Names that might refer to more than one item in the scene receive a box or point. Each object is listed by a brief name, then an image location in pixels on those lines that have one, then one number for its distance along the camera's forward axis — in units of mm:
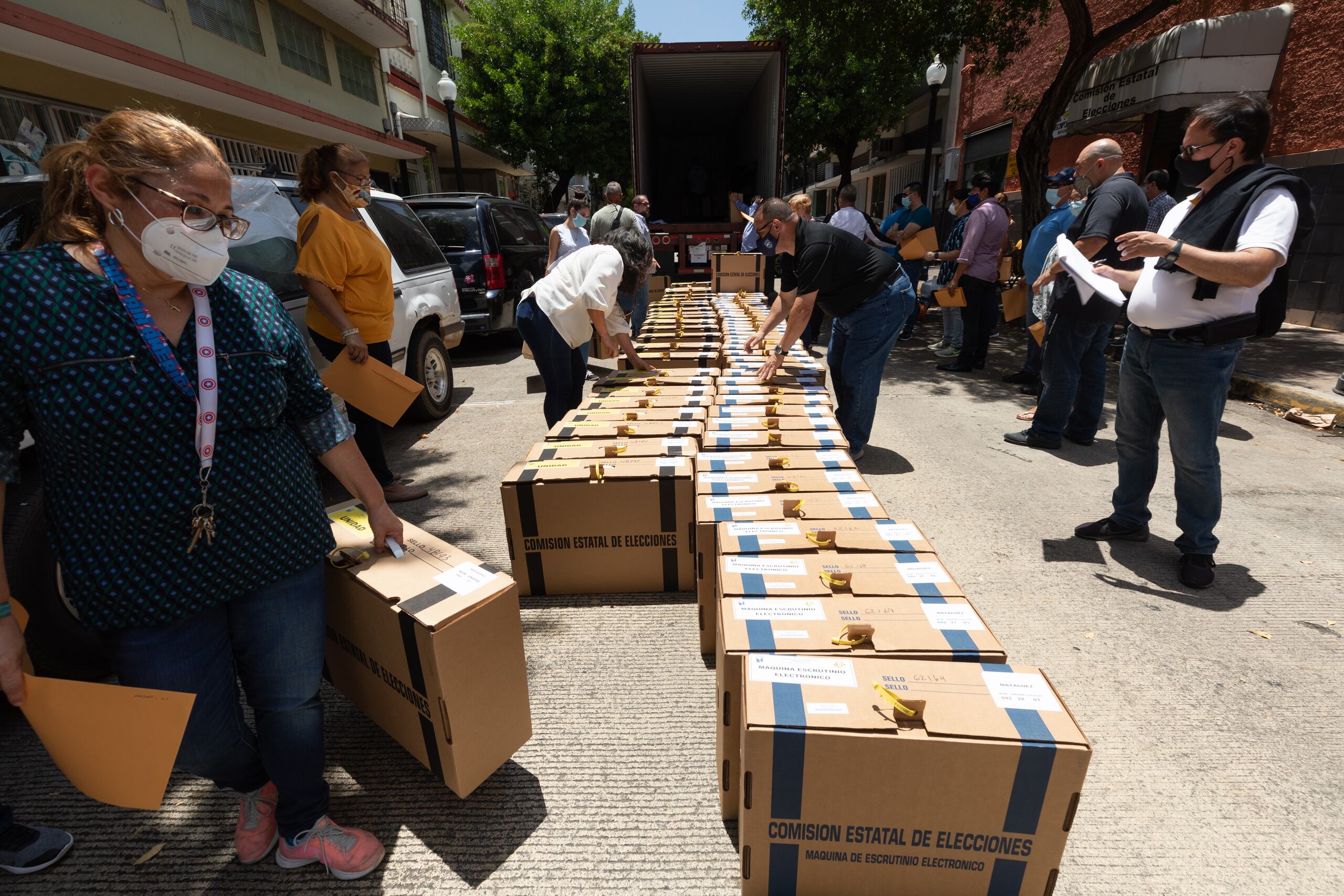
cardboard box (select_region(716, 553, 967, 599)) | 1938
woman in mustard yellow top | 3389
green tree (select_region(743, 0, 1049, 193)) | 8773
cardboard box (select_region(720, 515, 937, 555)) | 2172
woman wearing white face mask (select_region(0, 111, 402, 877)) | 1270
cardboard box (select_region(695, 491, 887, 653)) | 2434
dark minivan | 7840
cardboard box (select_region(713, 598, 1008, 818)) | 1691
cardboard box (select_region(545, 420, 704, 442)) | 3375
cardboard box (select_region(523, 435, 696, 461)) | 3129
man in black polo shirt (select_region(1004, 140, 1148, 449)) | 4078
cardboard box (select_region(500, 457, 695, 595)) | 2916
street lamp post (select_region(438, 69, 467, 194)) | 13133
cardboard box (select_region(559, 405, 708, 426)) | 3621
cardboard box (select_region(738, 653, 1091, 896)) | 1389
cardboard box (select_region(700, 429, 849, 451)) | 3178
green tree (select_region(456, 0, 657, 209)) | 19594
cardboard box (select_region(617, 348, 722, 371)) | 4859
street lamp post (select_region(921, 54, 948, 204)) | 12414
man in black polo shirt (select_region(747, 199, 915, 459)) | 4168
